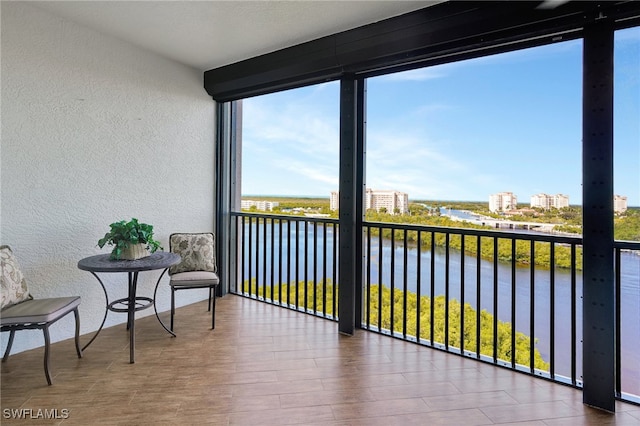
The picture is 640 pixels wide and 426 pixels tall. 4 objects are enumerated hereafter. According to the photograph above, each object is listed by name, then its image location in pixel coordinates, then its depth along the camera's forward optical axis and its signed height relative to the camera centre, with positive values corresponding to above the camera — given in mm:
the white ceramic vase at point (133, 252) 2639 -317
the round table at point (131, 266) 2428 -399
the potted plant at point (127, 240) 2633 -221
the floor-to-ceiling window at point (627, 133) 1987 +480
